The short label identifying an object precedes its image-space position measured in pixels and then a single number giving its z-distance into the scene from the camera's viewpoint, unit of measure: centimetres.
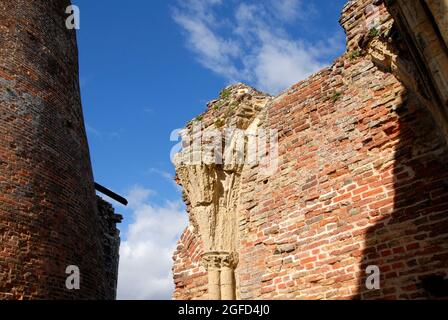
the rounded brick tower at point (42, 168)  877
